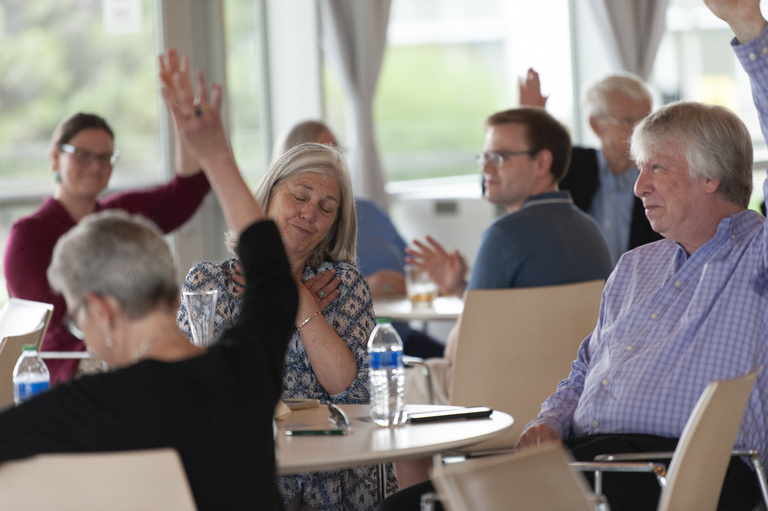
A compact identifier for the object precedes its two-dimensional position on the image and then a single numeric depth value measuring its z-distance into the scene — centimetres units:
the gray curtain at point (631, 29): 1423
